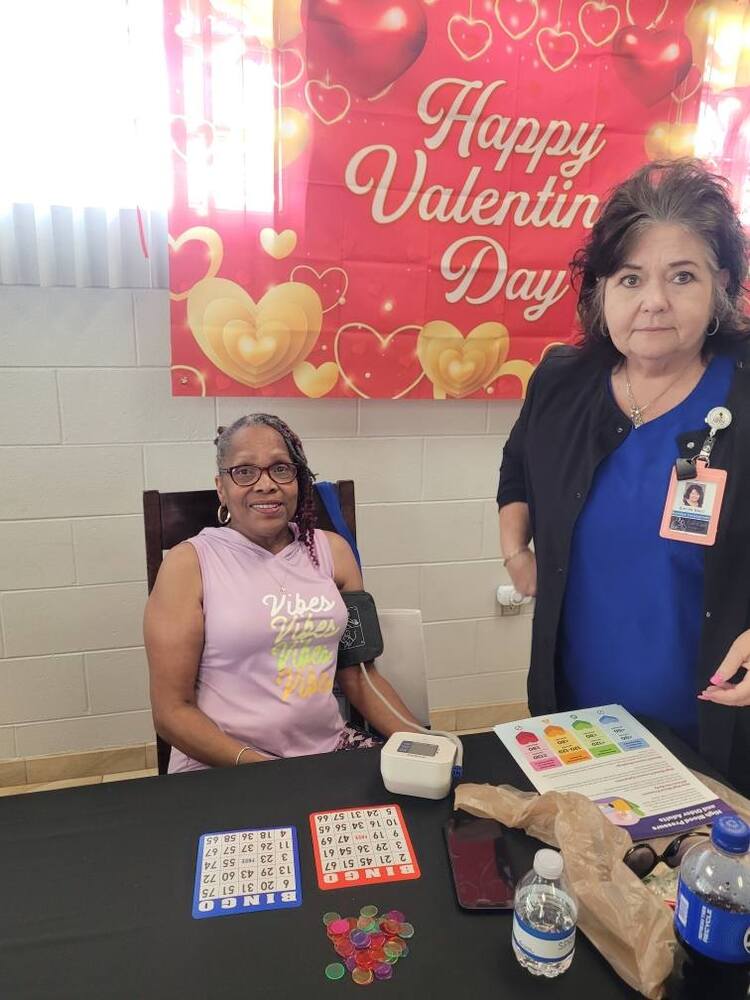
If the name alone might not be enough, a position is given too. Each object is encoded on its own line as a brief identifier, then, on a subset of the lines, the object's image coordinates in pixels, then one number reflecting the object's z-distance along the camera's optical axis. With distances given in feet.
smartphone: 2.69
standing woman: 3.90
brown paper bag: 2.36
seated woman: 4.53
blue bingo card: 2.66
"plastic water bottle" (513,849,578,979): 2.33
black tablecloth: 2.36
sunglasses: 2.82
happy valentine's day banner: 6.07
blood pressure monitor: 3.25
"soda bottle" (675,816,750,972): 2.17
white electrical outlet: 8.09
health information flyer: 3.15
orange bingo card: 2.81
